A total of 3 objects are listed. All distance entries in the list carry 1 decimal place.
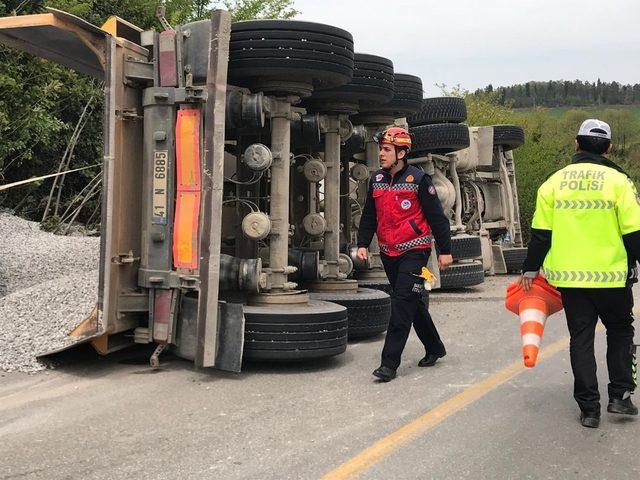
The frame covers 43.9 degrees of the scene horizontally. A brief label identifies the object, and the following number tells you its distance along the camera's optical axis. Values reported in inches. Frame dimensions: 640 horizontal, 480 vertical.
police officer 188.7
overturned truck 231.6
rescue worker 238.2
